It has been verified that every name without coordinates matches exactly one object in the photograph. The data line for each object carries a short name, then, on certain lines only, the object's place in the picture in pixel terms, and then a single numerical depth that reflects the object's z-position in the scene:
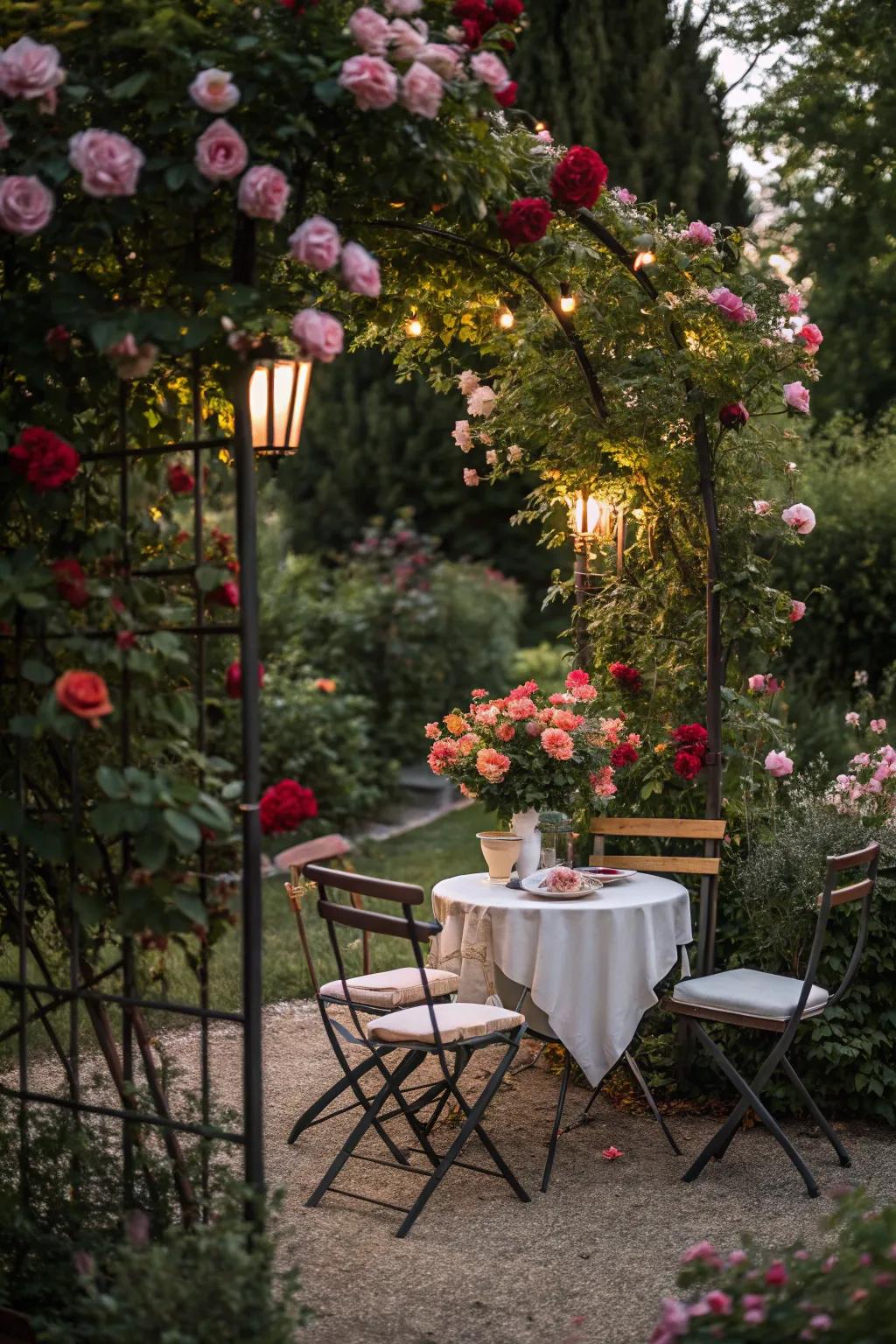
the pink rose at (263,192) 2.78
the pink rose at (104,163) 2.71
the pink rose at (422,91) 2.88
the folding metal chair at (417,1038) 3.79
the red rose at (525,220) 3.69
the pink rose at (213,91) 2.73
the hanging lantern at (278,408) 3.63
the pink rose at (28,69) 2.71
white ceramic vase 4.88
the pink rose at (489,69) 3.04
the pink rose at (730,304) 4.68
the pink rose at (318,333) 2.88
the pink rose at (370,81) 2.79
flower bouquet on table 4.78
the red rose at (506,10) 3.19
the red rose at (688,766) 4.94
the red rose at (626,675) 5.41
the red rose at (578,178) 3.84
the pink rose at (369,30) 2.82
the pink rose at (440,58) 2.95
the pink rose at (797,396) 4.89
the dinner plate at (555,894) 4.49
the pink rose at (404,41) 2.91
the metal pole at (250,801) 2.97
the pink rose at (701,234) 4.75
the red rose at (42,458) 2.91
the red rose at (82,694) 2.69
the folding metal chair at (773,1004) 4.17
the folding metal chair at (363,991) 4.27
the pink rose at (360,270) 2.91
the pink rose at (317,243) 2.88
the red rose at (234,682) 3.04
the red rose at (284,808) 2.88
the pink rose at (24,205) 2.77
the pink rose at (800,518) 5.15
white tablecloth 4.32
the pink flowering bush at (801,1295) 2.25
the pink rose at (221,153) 2.75
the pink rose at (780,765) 5.07
